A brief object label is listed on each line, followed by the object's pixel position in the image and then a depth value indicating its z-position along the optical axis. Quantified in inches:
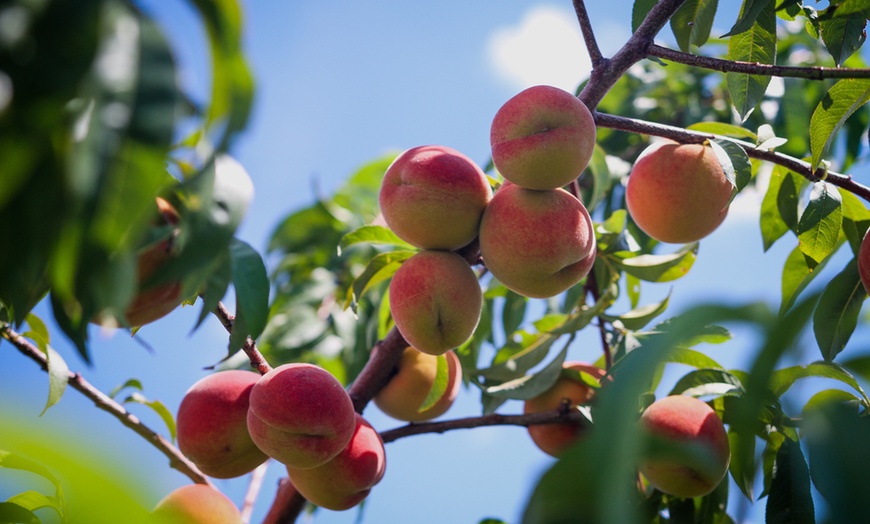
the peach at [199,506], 34.3
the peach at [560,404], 38.5
